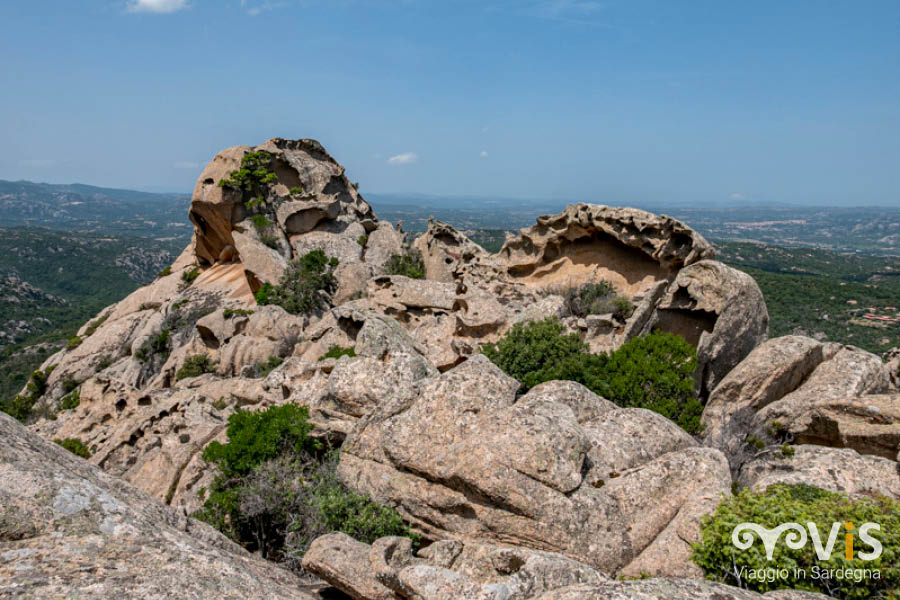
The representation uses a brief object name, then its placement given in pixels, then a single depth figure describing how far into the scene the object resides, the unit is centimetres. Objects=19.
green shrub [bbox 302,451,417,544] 1016
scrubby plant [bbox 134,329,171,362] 3253
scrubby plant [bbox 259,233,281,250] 3891
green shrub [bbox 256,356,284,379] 2423
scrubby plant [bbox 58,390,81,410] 2792
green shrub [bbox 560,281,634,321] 2416
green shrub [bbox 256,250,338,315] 3325
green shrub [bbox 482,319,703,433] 1659
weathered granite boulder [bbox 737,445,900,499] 1068
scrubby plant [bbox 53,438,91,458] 1777
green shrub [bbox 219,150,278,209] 3906
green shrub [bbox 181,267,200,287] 4322
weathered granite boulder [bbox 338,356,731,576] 930
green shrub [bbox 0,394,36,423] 3300
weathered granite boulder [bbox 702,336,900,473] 1326
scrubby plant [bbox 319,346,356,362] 2039
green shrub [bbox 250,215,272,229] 3931
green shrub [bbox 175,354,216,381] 2715
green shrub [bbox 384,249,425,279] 3399
